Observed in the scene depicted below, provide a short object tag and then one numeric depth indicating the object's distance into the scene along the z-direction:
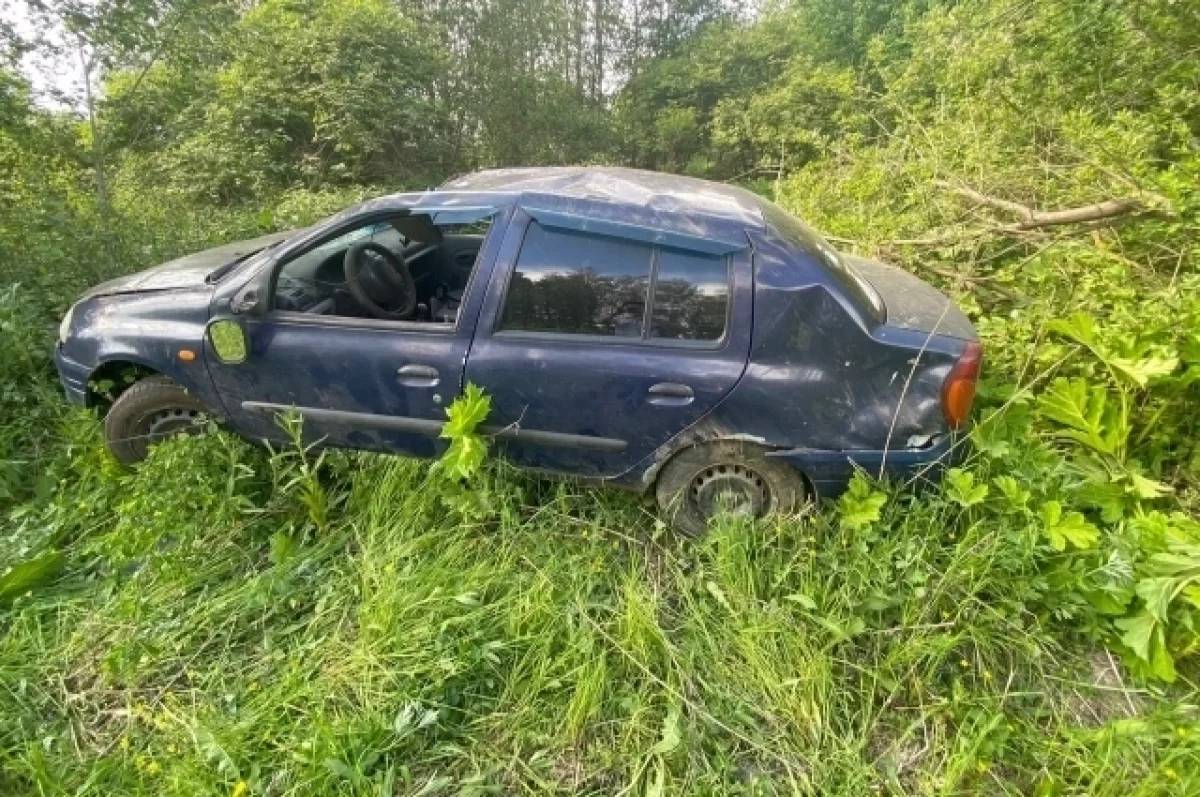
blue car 2.31
